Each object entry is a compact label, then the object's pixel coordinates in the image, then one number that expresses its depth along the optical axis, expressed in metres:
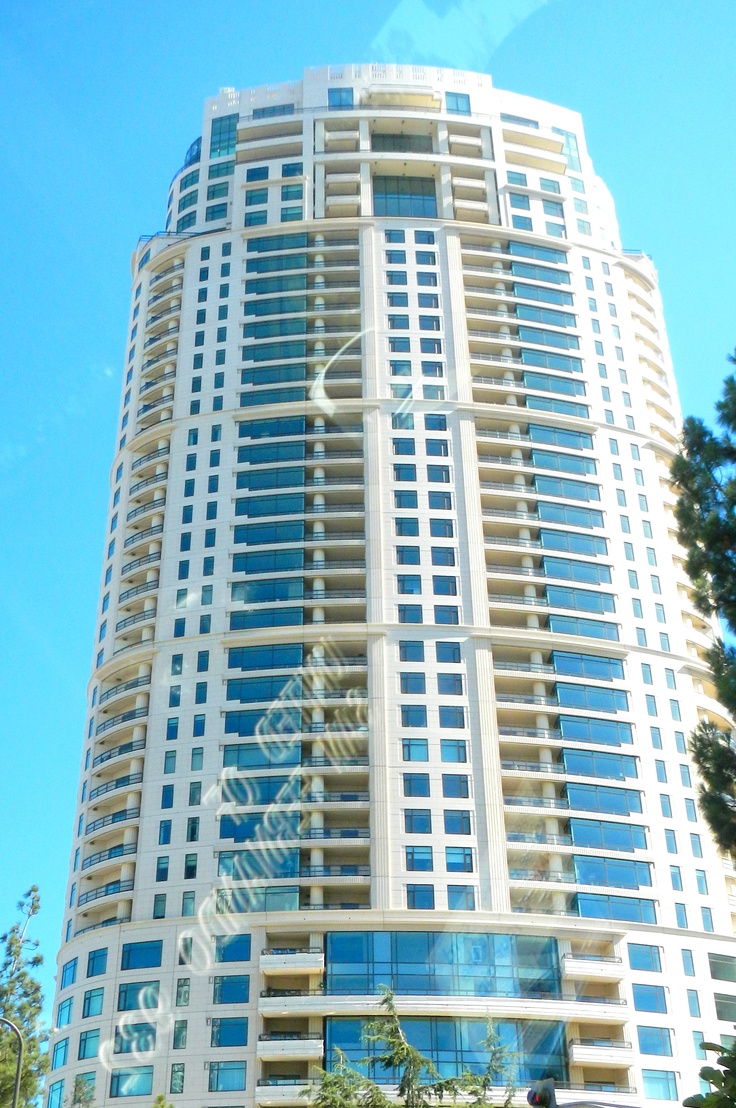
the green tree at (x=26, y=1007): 63.59
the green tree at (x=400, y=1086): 46.22
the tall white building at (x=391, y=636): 64.81
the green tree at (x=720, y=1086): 18.94
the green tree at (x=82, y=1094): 62.47
